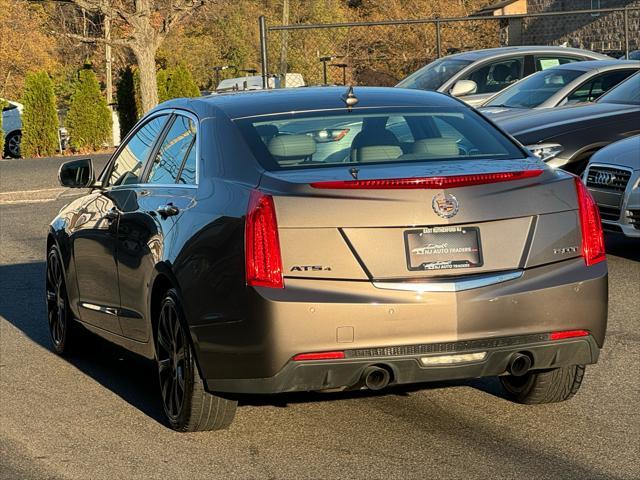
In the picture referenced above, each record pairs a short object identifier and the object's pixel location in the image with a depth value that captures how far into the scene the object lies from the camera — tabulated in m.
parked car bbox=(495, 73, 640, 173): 12.76
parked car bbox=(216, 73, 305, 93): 34.81
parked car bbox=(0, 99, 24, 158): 34.97
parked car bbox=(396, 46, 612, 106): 19.69
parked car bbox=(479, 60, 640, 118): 16.08
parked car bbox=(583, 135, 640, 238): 11.43
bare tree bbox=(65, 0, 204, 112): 33.12
